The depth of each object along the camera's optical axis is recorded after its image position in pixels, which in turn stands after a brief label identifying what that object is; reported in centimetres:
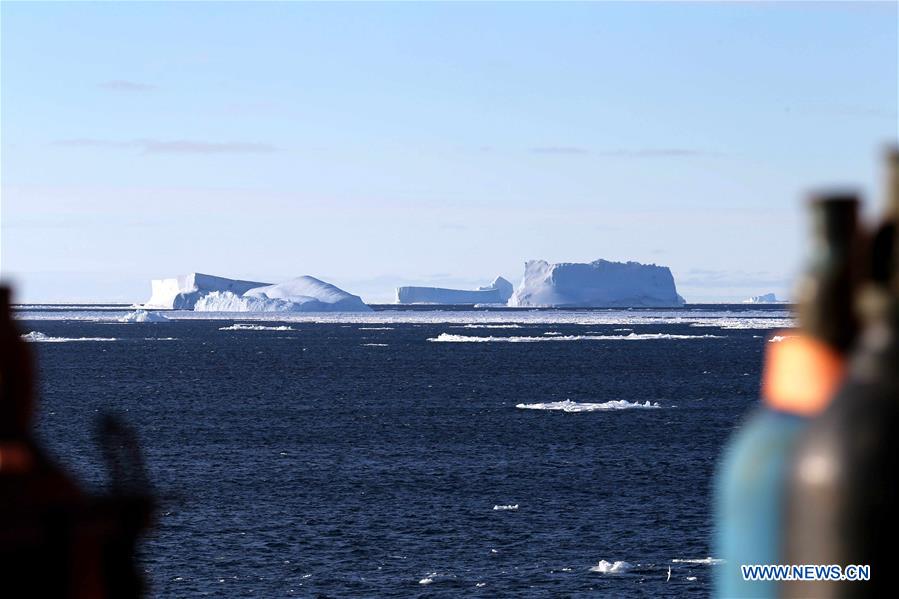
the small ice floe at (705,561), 10294
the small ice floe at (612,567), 9831
